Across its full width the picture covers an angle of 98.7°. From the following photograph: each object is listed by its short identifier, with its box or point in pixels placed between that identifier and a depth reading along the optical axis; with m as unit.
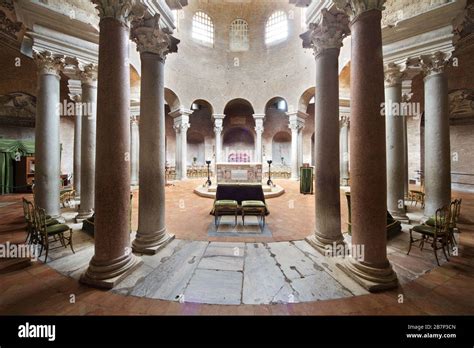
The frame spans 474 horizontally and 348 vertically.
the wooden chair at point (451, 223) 3.86
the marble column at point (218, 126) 17.66
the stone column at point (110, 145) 2.96
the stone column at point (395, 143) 6.07
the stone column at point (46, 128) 5.45
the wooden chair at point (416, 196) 7.51
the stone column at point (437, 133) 5.52
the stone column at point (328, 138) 3.96
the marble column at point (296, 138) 16.08
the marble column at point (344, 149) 13.62
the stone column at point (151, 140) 3.99
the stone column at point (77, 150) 8.13
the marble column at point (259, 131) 17.50
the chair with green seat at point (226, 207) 5.40
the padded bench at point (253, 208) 5.30
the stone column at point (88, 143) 6.24
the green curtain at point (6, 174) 11.80
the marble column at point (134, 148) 12.81
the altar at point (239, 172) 11.09
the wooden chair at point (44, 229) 3.71
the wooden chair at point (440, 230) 3.62
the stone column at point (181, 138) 16.34
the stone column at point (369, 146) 2.85
